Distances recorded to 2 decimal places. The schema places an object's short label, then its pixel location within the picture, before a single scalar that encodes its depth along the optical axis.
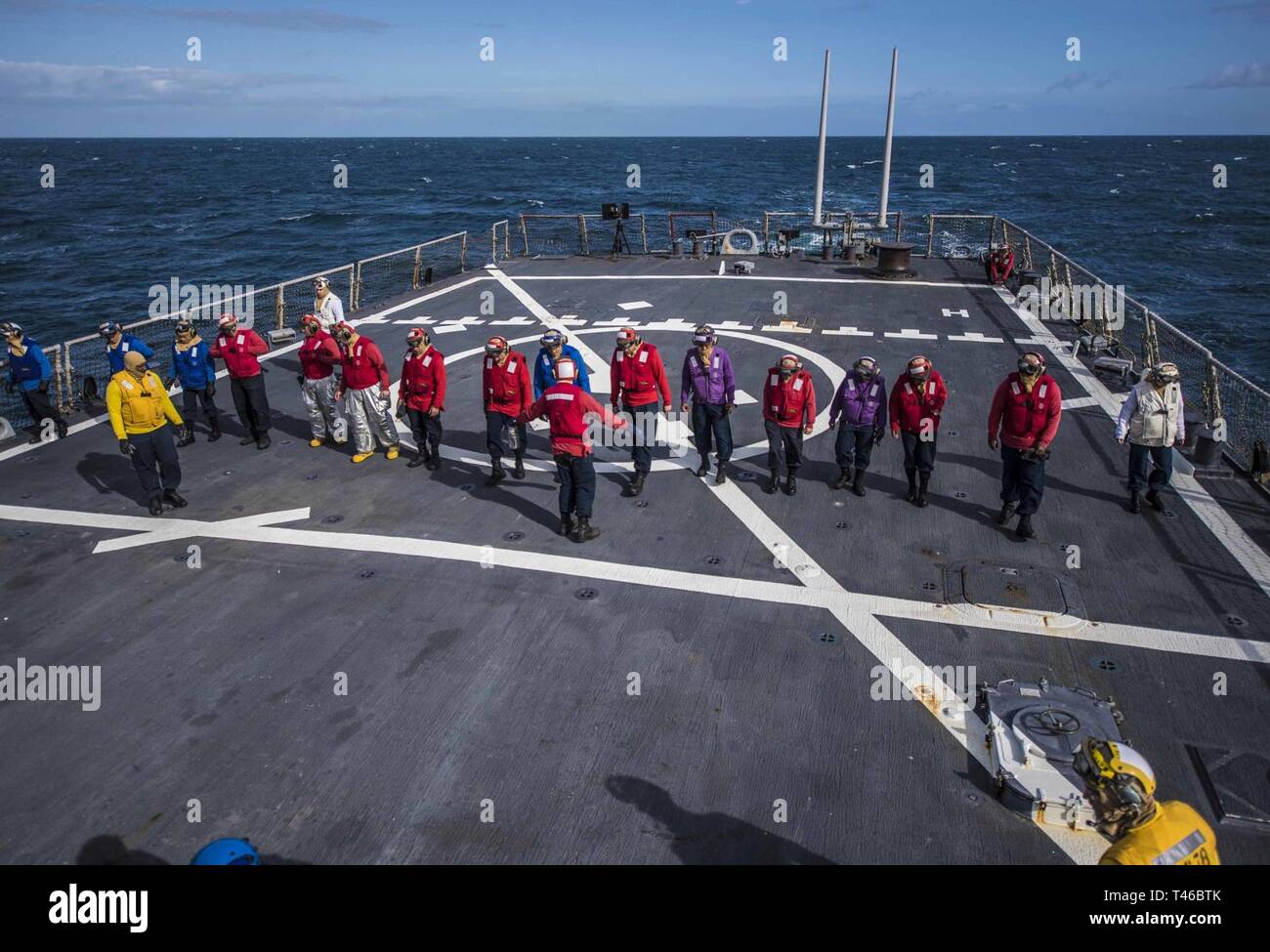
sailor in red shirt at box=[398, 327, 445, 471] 11.46
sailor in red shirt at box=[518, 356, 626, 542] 9.41
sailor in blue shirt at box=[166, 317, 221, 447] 12.66
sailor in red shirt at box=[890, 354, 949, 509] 10.30
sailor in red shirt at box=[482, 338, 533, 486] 11.07
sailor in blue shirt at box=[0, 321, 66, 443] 12.66
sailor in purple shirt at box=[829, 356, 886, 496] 10.68
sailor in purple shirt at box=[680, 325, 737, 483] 10.91
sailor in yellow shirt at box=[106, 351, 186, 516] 10.14
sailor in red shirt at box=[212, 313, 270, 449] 12.51
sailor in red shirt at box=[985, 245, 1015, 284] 24.23
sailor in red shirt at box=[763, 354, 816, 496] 10.66
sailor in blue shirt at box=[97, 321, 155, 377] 12.09
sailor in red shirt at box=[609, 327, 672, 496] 11.15
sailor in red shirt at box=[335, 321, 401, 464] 12.06
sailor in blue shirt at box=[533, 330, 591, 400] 10.58
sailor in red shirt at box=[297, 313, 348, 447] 12.40
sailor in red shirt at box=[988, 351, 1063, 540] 9.56
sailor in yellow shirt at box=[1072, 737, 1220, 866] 3.38
